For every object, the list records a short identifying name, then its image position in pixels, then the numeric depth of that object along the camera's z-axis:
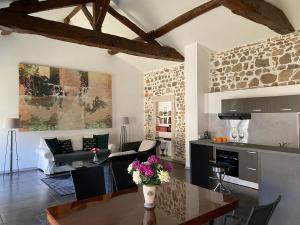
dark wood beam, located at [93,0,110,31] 5.50
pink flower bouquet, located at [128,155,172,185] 1.95
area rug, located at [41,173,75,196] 4.90
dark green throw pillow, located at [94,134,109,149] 7.76
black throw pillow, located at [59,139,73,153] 7.04
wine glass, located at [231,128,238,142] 5.68
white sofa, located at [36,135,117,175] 6.30
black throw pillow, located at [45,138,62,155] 6.68
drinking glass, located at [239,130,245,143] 5.55
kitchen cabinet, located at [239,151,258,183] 4.84
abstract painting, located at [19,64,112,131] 6.86
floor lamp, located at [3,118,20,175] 6.05
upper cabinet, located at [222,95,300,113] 4.62
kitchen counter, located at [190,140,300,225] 2.87
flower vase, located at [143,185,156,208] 1.98
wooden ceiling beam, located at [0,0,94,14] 4.34
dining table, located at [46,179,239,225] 1.78
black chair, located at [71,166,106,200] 2.55
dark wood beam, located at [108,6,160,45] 6.36
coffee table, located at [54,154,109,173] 6.03
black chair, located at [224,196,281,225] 1.54
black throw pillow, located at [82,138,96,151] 7.54
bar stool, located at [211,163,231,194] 4.48
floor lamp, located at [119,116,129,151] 8.48
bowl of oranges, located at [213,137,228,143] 4.48
